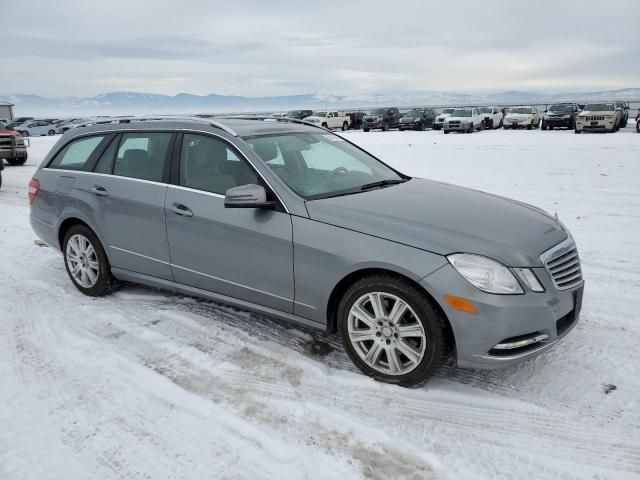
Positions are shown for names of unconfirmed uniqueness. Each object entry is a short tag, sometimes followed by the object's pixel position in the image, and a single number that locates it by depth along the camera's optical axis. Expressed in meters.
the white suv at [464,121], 30.52
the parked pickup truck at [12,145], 16.89
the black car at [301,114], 44.78
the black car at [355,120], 45.28
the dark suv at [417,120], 37.69
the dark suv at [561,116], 30.34
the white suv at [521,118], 33.16
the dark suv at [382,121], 40.12
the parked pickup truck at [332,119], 41.34
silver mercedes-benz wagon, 3.12
